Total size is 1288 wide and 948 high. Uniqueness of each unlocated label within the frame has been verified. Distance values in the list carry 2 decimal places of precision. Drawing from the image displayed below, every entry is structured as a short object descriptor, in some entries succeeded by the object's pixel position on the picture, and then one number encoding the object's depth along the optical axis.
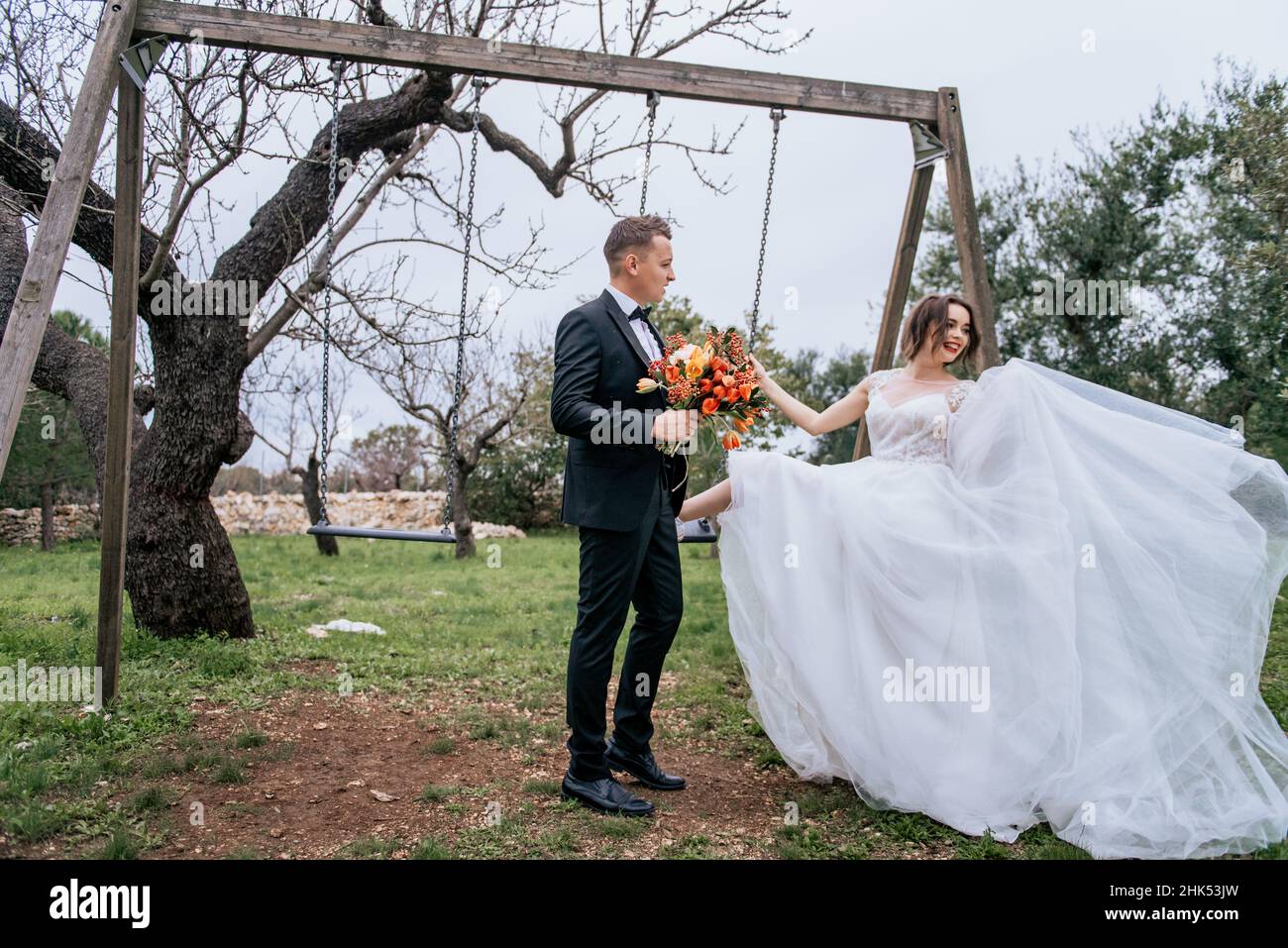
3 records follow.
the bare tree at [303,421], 11.14
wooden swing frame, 4.23
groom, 3.87
